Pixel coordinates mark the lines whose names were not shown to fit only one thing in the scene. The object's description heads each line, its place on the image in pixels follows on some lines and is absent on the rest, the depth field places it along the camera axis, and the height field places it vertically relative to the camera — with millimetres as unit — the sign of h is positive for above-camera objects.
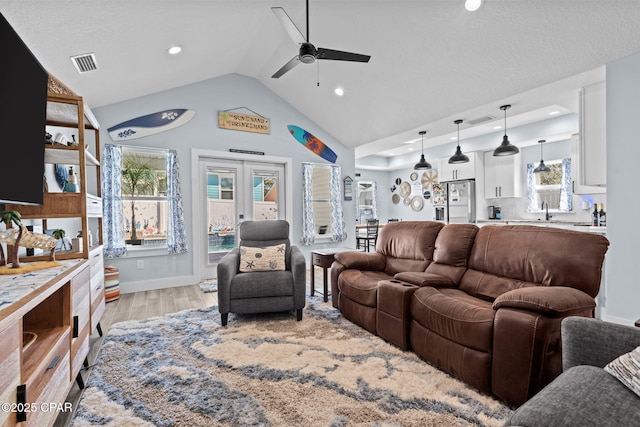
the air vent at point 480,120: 4445 +1311
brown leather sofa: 1616 -612
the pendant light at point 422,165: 5511 +792
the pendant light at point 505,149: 4219 +807
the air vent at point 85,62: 2842 +1457
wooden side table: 3660 -579
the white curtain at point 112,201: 4125 +177
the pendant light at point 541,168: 5637 +725
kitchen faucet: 6098 -7
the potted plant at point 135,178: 4410 +514
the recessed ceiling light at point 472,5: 2732 +1821
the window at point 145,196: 4426 +258
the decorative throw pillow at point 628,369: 1062 -581
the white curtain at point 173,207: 4562 +92
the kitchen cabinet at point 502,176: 6320 +676
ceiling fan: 2537 +1418
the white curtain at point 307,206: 5695 +97
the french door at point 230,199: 5047 +232
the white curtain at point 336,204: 6078 +125
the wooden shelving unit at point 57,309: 1059 -475
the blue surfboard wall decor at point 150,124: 4297 +1296
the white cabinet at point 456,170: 6700 +882
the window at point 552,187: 5906 +404
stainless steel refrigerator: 6770 +138
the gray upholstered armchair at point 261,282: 2941 -676
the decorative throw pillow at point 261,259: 3242 -496
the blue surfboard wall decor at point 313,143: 5734 +1292
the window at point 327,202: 5973 +175
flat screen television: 1483 +509
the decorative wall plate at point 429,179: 8481 +856
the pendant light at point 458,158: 4891 +805
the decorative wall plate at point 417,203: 8875 +192
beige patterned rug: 1655 -1092
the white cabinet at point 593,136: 3174 +737
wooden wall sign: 5043 +1517
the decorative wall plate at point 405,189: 9281 +626
